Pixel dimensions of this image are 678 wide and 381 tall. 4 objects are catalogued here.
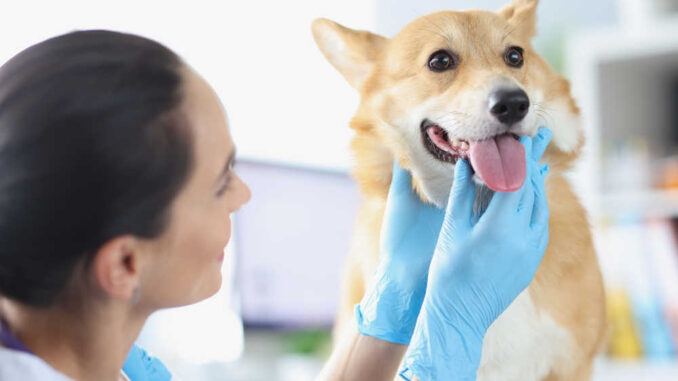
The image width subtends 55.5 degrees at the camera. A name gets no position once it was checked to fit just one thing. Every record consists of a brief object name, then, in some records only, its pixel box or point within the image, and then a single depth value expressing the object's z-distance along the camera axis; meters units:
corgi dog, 0.89
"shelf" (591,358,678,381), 2.10
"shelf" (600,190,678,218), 2.18
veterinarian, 0.57
